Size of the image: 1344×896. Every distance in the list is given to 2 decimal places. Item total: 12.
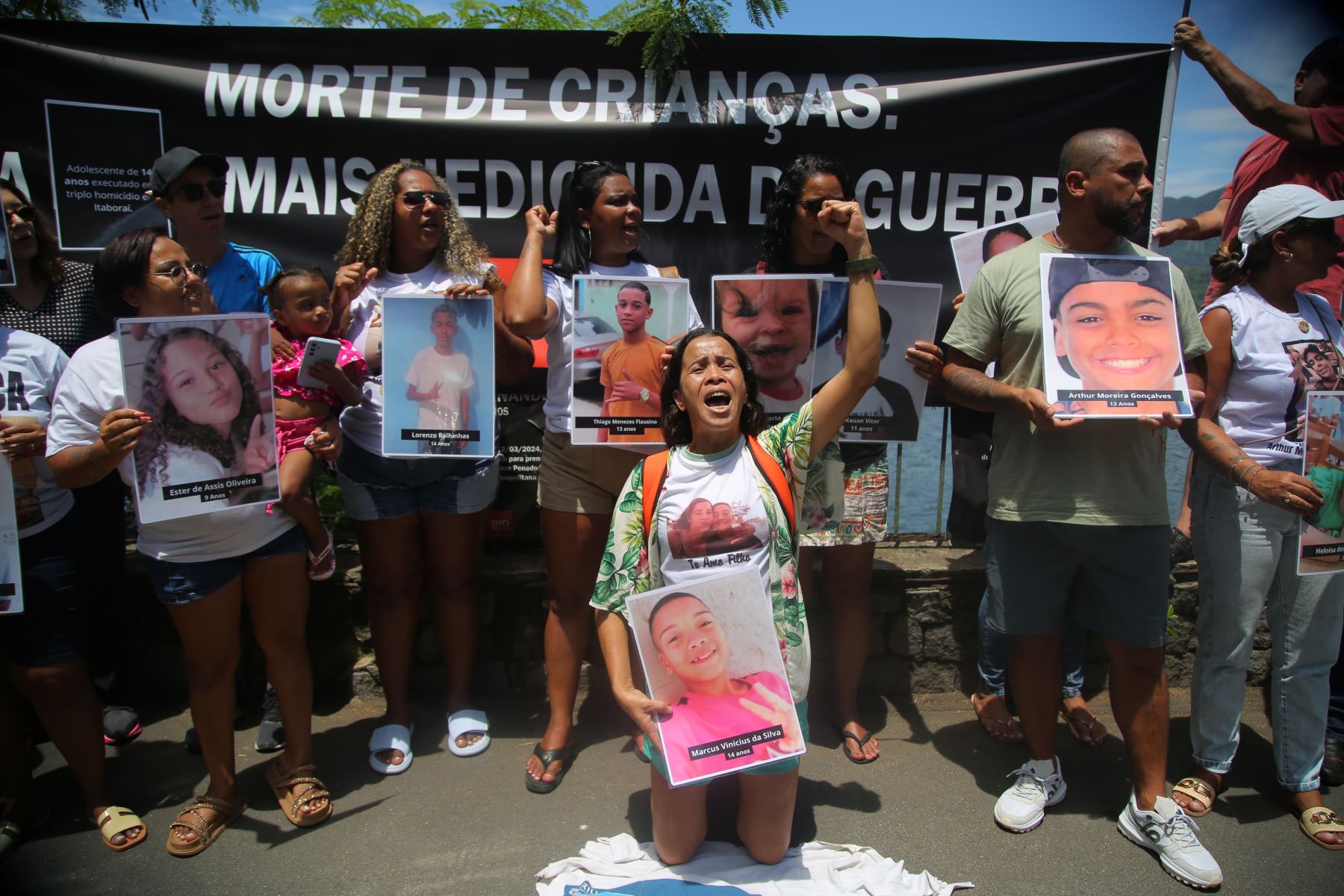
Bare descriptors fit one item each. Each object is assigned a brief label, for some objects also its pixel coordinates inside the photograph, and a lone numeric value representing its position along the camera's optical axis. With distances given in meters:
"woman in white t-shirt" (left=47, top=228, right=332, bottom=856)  2.70
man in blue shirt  3.29
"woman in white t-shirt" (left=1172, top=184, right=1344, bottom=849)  3.02
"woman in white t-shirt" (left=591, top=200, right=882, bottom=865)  2.64
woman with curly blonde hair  3.36
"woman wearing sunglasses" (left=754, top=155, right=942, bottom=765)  3.38
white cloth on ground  2.69
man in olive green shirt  2.85
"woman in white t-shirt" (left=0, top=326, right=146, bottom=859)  2.85
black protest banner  4.06
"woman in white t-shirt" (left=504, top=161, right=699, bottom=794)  3.34
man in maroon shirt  3.74
